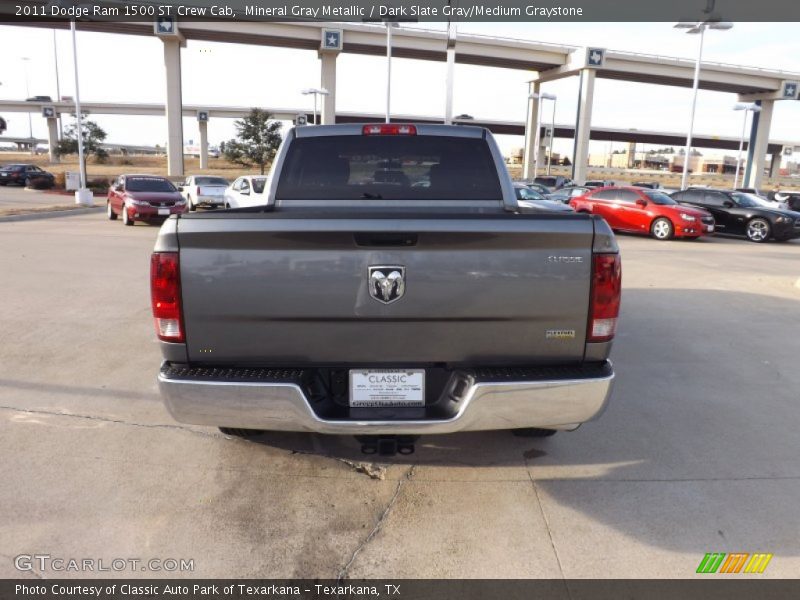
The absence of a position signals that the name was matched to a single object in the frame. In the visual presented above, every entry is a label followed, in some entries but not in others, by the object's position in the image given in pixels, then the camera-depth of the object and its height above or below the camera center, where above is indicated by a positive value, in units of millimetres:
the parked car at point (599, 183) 36844 -644
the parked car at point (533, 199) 18145 -954
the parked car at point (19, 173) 41425 -1550
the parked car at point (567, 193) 22359 -847
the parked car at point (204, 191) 22656 -1264
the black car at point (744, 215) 17750 -1116
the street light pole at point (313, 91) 35594 +4180
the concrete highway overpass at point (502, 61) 40125 +8304
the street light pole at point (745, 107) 38597 +4557
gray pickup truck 2824 -752
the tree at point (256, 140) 47250 +1543
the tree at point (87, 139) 49156 +1210
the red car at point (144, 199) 17594 -1295
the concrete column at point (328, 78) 43094 +6081
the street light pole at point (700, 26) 23203 +5870
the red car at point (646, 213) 17062 -1135
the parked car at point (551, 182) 38750 -732
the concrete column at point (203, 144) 80688 +1842
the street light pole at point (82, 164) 25391 -479
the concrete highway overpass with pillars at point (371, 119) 78188 +6171
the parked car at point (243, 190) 18203 -981
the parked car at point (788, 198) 26953 -880
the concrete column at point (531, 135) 52459 +3082
